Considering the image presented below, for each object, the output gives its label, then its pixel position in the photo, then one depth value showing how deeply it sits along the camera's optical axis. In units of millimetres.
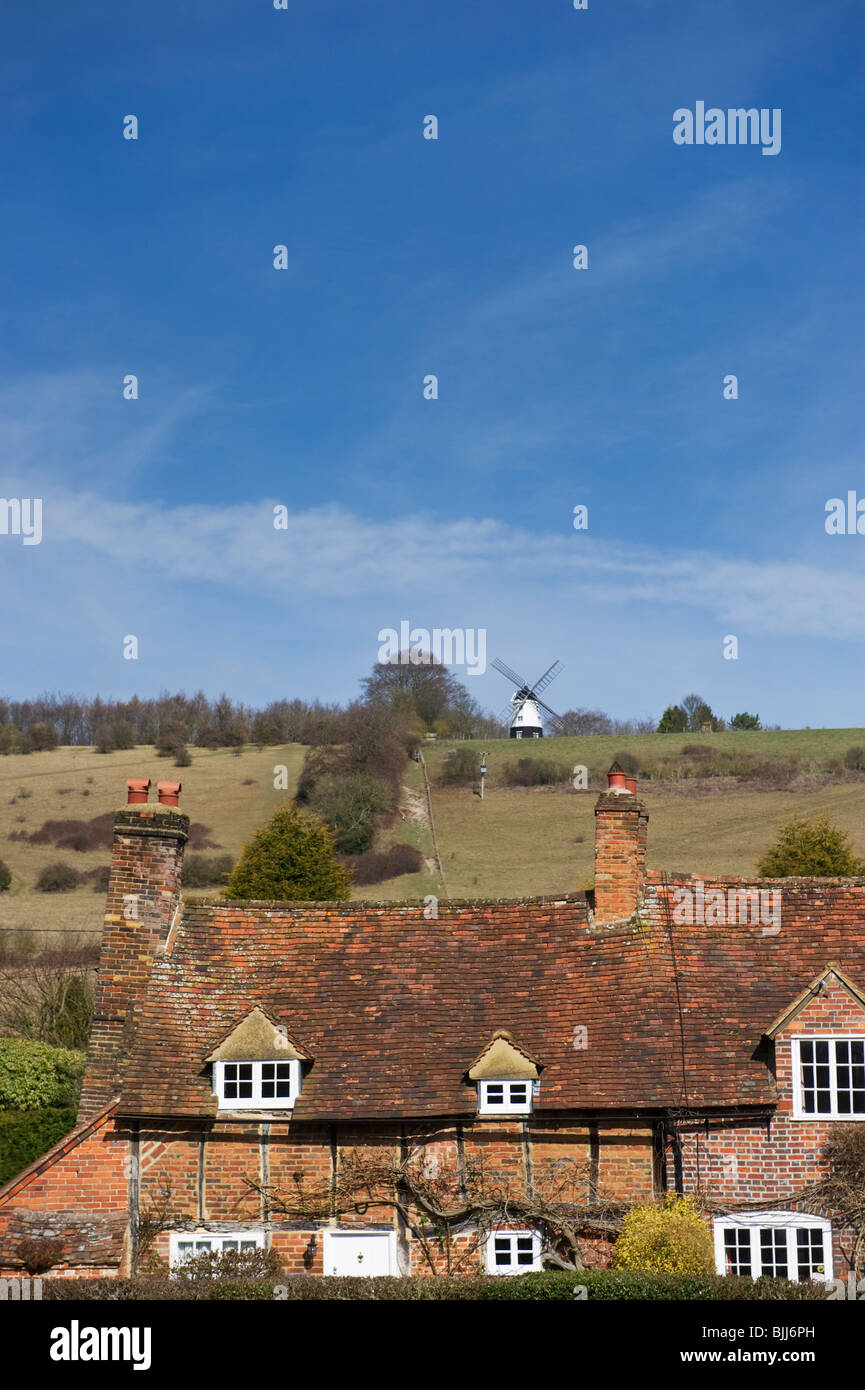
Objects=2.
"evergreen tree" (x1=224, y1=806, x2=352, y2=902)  48844
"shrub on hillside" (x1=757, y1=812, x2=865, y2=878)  49188
